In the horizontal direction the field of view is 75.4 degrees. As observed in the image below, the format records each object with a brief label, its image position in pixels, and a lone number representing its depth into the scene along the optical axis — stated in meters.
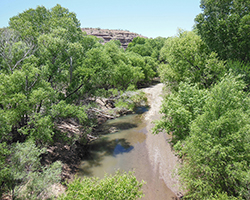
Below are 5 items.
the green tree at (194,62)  17.91
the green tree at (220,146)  8.20
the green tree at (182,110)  11.72
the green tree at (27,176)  8.97
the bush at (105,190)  7.10
